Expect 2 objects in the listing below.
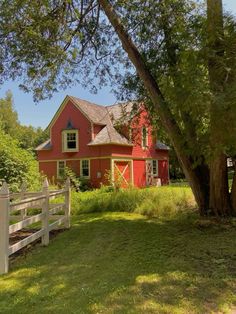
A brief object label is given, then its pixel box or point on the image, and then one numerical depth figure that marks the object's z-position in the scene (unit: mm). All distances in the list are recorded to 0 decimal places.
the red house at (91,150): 17091
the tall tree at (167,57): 4444
